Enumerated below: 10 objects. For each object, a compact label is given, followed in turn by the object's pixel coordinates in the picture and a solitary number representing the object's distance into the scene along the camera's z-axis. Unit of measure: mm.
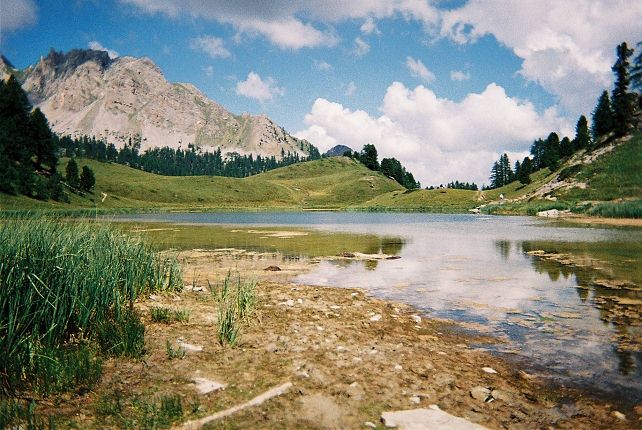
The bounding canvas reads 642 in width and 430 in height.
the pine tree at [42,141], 111375
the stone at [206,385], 6285
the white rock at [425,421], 5340
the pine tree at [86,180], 127125
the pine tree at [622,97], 94812
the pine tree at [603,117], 107106
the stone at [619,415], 5781
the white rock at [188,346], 8009
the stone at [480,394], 6384
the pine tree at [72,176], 120262
